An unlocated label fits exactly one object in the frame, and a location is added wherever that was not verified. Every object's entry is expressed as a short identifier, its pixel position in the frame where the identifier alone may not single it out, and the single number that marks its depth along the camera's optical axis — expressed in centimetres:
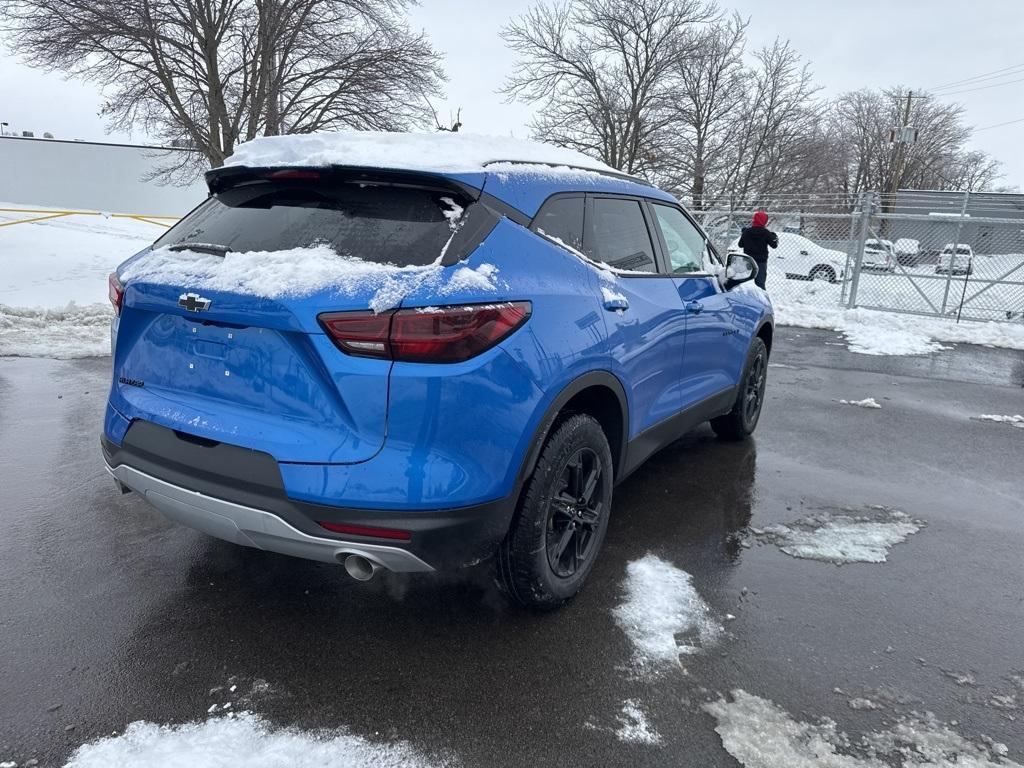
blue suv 226
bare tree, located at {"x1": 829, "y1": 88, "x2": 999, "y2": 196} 5438
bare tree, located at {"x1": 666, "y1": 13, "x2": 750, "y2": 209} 2808
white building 3431
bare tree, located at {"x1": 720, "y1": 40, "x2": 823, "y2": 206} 3022
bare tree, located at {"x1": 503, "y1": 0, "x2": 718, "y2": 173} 2772
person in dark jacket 1238
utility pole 4838
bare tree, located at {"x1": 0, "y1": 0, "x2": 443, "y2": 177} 1366
